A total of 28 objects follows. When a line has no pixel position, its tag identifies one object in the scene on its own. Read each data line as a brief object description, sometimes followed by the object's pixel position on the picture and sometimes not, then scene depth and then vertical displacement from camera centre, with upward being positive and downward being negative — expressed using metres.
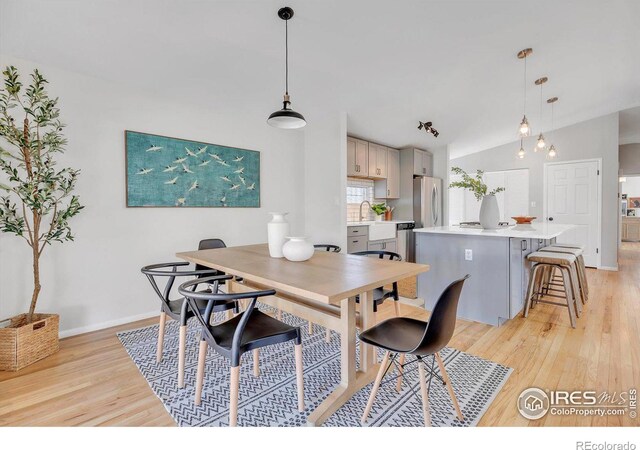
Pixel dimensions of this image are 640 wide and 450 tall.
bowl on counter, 3.74 +0.01
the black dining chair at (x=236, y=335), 1.46 -0.59
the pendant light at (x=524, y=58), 3.15 +1.72
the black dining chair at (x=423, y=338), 1.37 -0.59
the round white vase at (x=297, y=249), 2.06 -0.19
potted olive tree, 2.16 +0.22
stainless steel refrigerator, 5.64 +0.30
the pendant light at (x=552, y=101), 4.41 +1.80
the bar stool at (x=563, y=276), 2.83 -0.57
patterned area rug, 1.63 -1.02
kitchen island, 2.81 -0.43
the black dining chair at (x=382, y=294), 2.16 -0.54
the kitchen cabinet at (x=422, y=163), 5.79 +1.12
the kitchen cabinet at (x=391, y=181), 5.61 +0.72
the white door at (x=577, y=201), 5.58 +0.35
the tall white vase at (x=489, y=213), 3.23 +0.08
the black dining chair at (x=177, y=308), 1.93 -0.59
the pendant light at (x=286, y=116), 2.16 +0.75
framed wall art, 3.03 +0.52
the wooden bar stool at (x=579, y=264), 3.36 -0.52
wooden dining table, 1.47 -0.30
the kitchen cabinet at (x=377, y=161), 5.20 +1.03
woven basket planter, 2.12 -0.84
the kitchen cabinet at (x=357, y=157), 4.82 +1.01
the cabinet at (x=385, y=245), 4.75 -0.38
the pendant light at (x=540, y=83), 3.70 +1.76
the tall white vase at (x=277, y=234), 2.23 -0.09
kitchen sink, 4.69 -0.15
